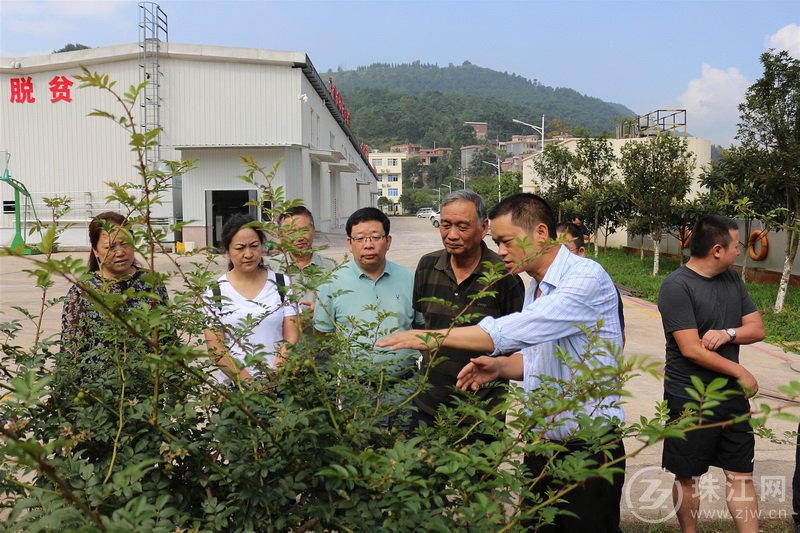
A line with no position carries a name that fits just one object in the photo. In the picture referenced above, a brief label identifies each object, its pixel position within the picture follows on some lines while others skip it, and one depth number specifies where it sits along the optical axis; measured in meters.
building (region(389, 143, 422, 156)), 128.57
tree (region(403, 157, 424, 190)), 116.94
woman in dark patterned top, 1.64
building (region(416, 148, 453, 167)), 124.39
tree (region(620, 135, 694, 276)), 15.57
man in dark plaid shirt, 2.80
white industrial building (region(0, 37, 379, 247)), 22.36
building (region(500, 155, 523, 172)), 81.16
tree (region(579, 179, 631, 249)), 18.07
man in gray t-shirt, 2.85
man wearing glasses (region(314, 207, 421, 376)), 3.03
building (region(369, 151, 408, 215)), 100.00
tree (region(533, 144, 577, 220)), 24.45
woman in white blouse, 3.09
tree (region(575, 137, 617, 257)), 21.05
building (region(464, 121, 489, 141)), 141.77
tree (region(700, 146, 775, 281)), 10.73
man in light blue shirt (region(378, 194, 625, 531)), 1.95
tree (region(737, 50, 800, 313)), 10.06
